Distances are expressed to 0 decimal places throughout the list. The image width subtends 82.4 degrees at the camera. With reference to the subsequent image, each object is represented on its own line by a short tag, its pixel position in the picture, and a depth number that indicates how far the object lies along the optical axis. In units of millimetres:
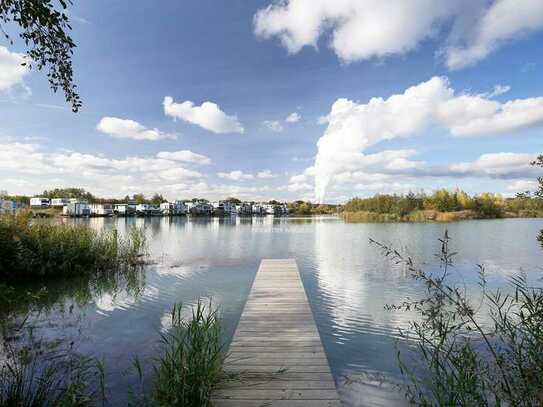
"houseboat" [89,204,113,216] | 57209
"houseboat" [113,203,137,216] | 62497
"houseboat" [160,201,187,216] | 70438
